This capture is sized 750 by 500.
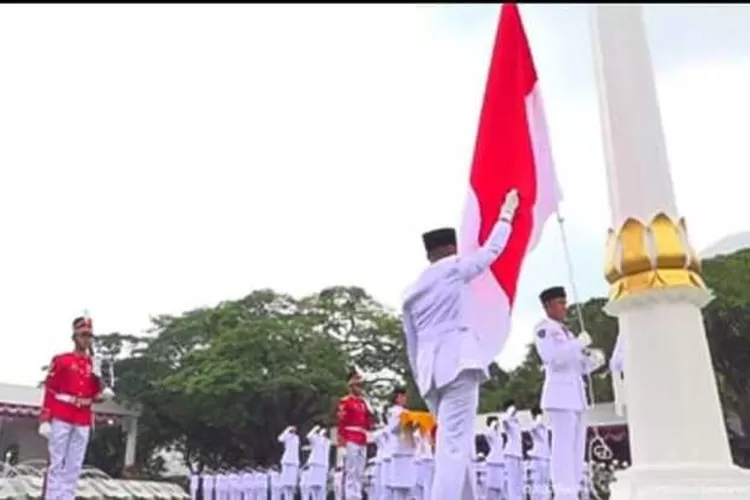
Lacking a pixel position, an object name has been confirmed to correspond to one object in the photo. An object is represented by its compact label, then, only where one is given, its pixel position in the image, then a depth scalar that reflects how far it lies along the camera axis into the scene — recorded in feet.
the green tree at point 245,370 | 97.76
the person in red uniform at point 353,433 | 36.50
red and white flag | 12.72
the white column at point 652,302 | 7.99
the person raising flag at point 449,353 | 12.88
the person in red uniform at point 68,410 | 22.44
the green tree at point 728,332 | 77.66
